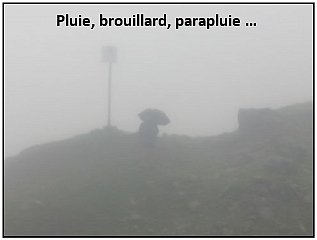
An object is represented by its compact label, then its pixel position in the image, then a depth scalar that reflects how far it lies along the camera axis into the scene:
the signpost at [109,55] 53.97
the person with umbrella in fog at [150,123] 45.91
